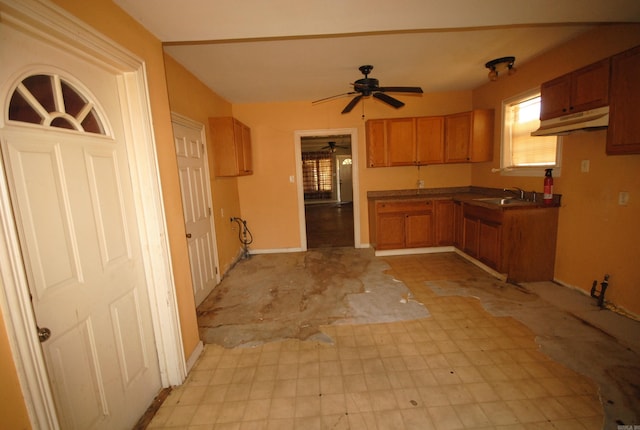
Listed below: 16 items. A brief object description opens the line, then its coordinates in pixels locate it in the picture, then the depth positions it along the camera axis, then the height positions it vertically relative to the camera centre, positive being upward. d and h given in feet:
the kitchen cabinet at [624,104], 6.68 +1.48
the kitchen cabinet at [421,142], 14.06 +1.76
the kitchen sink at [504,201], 10.61 -1.31
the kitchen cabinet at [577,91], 7.47 +2.24
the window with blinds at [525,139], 10.75 +1.24
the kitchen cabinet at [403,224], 14.28 -2.49
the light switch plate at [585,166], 8.92 -0.01
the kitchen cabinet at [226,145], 11.85 +1.79
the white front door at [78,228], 3.68 -0.52
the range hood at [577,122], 7.44 +1.28
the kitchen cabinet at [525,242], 10.25 -2.76
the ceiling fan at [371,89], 9.68 +3.20
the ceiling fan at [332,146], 30.12 +4.04
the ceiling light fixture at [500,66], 10.48 +4.05
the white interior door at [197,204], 9.47 -0.62
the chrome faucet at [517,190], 11.69 -0.91
